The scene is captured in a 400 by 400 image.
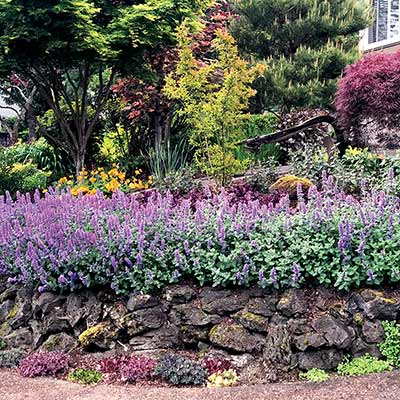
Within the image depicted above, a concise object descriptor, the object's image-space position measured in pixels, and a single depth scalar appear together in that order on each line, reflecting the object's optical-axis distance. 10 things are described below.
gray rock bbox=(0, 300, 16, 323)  5.23
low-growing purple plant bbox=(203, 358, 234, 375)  4.09
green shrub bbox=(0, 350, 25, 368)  4.50
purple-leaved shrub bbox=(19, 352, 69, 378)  4.23
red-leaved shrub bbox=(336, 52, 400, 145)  7.56
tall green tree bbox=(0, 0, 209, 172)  7.75
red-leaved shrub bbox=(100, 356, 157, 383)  4.05
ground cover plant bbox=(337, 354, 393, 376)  3.89
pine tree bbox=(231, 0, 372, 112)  11.77
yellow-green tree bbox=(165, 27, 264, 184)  7.09
